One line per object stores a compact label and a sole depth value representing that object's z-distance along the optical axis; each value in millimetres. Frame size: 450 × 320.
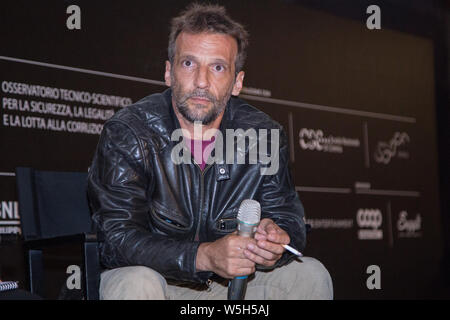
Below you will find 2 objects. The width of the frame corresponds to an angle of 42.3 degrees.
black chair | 2191
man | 1848
